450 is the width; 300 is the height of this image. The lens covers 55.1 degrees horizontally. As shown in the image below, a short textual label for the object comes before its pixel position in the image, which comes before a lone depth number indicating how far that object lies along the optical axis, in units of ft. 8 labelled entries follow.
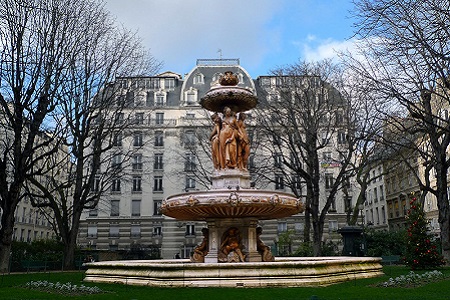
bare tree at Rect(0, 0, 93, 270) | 57.93
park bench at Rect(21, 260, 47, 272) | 68.68
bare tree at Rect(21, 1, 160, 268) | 69.10
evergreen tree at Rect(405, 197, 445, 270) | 51.75
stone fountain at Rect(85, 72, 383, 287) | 32.35
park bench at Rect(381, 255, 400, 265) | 65.57
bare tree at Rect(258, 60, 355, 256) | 78.59
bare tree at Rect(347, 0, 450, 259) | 35.19
